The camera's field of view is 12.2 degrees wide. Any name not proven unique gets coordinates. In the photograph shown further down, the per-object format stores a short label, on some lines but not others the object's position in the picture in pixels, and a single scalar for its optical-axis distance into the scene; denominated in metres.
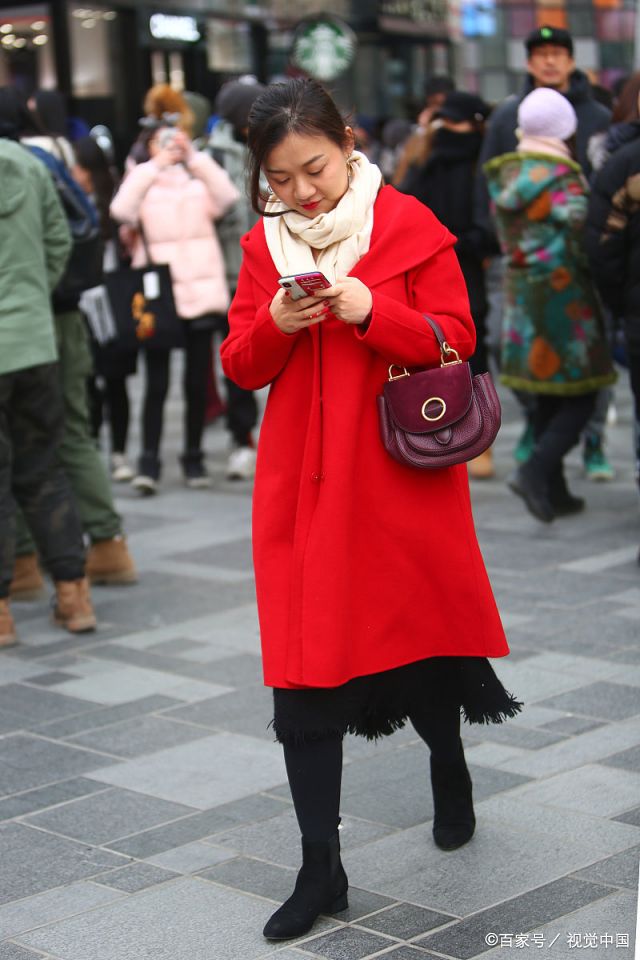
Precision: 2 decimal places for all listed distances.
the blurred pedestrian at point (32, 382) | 10.79
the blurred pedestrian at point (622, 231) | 11.90
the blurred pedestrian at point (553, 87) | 14.49
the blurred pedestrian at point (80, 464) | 12.29
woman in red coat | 6.12
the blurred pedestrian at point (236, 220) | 16.67
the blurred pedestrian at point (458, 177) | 15.72
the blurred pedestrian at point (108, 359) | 16.17
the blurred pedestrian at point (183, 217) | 16.21
